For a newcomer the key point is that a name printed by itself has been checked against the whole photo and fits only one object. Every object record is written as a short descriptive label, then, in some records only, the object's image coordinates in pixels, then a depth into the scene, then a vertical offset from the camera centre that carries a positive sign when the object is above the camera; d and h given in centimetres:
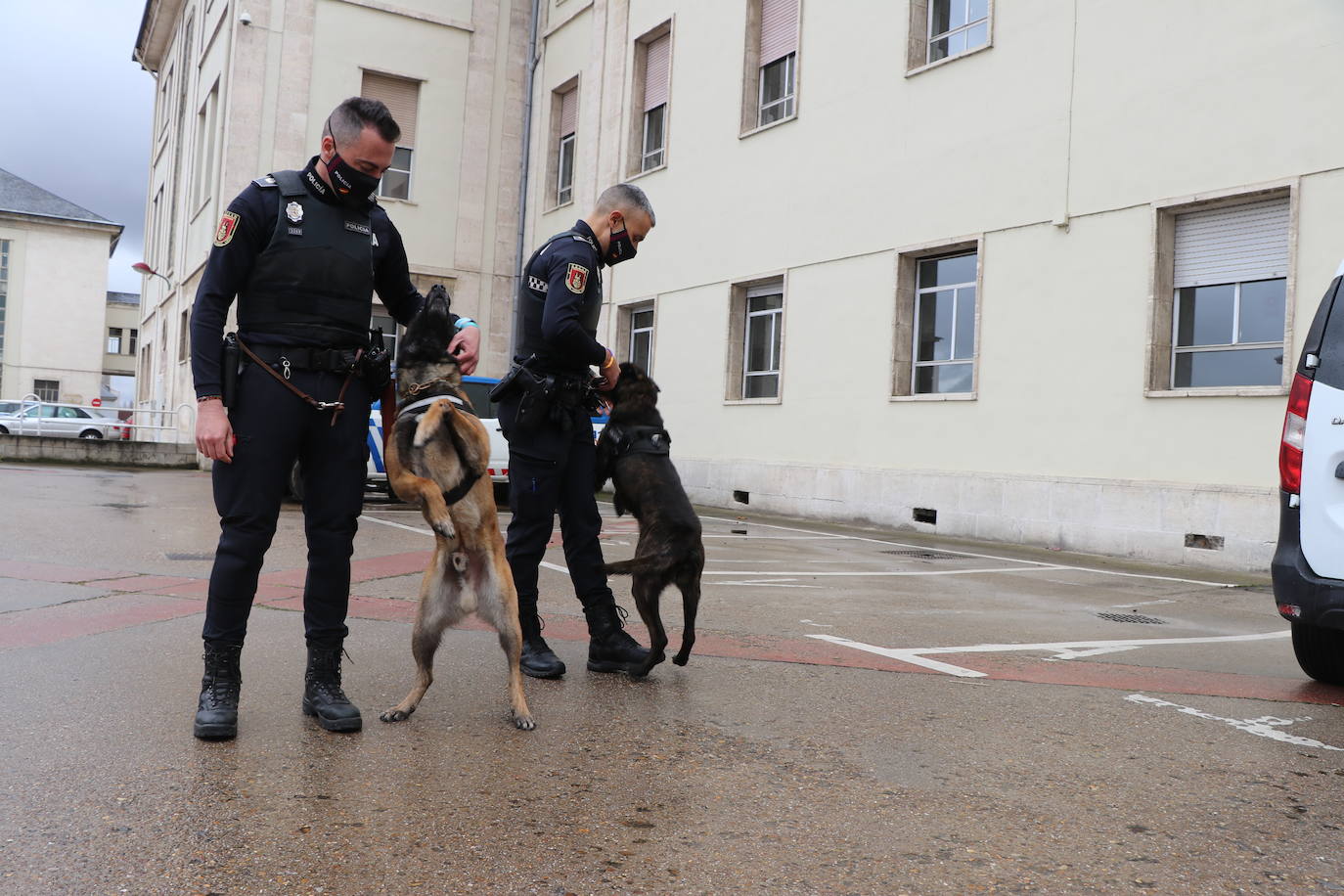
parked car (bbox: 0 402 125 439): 3048 +35
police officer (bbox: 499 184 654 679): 440 +19
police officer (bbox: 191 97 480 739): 352 +22
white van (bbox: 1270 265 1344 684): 429 +6
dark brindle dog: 443 -14
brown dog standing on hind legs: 367 -12
